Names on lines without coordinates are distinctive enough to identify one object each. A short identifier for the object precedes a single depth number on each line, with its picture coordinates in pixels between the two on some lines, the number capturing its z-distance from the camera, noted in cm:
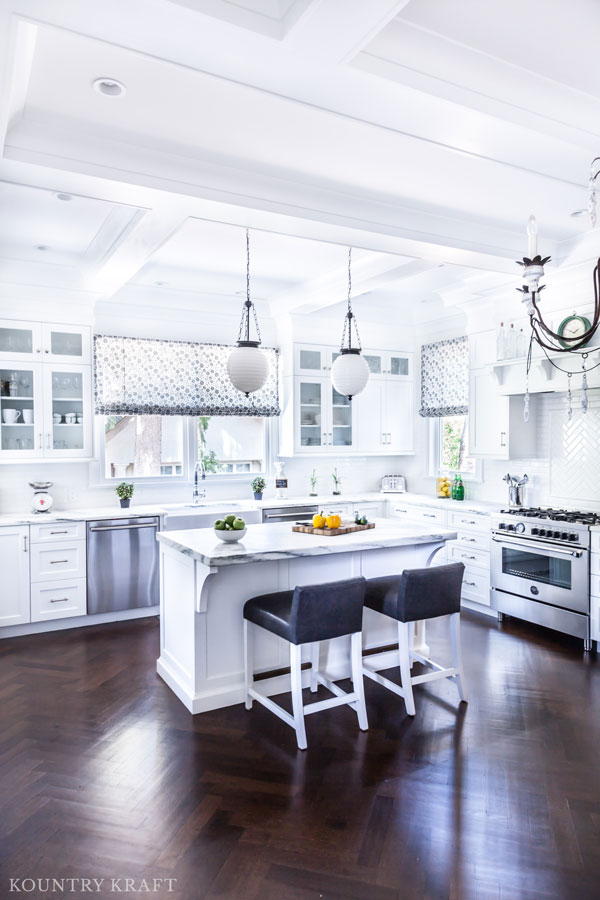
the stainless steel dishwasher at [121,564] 512
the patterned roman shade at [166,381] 566
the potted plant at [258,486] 628
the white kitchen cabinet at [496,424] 550
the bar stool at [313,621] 304
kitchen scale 518
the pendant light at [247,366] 386
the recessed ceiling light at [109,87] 249
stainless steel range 455
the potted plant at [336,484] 691
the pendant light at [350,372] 415
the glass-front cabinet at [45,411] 509
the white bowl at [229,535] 358
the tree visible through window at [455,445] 655
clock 466
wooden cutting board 390
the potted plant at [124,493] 559
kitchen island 345
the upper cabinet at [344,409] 647
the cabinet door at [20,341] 506
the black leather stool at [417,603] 338
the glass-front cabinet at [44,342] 507
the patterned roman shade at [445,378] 646
